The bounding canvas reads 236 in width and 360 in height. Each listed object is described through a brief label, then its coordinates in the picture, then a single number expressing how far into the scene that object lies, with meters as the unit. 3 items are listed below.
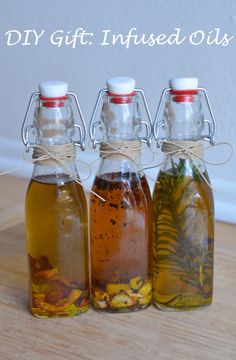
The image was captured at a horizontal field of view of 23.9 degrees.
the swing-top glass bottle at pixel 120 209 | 0.59
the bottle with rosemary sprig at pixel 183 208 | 0.60
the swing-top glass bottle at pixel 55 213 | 0.59
